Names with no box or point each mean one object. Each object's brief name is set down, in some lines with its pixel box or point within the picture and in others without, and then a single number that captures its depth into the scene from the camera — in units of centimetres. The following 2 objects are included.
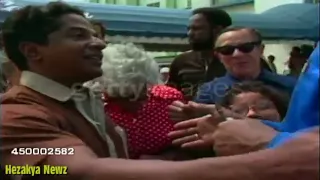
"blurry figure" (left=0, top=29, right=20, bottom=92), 79
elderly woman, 96
